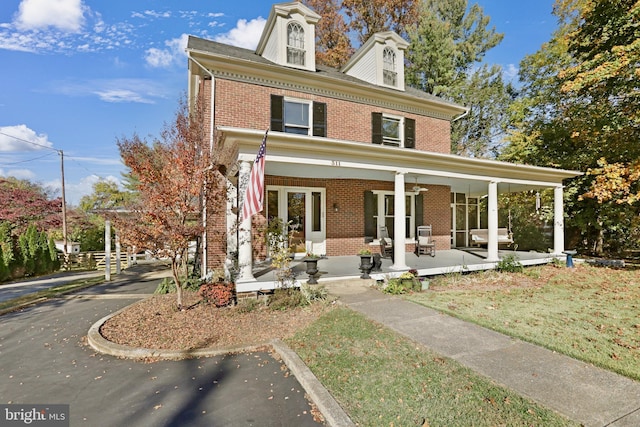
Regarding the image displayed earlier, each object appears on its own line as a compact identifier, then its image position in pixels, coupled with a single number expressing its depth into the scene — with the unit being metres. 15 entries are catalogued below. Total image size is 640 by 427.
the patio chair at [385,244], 11.10
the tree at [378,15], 21.00
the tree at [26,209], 18.03
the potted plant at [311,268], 7.02
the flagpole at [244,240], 6.36
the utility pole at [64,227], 18.62
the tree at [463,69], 20.88
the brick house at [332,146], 7.48
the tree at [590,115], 10.75
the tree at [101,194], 27.83
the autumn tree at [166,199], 5.71
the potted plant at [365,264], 7.70
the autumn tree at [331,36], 20.75
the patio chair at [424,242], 11.31
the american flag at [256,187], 5.18
